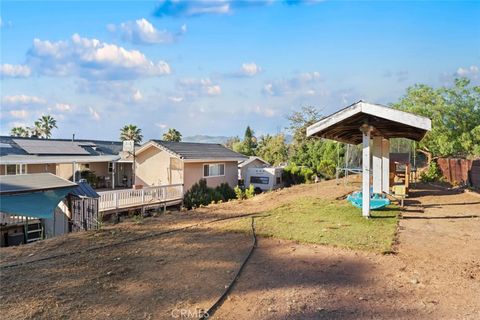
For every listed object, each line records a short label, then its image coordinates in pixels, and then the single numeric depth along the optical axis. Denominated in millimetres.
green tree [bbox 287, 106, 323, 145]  36000
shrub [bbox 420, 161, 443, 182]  19694
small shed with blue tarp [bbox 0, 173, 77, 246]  8141
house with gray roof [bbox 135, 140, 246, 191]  20500
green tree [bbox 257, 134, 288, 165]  37594
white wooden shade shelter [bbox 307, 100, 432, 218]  8125
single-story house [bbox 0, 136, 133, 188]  19453
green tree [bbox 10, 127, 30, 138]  40562
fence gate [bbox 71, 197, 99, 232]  10345
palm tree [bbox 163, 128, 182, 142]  39375
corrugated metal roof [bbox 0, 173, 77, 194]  8320
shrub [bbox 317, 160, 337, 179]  26234
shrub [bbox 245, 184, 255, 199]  20150
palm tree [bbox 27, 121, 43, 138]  42188
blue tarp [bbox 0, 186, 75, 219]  7988
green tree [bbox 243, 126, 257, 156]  43250
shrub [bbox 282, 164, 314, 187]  25891
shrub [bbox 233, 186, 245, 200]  20534
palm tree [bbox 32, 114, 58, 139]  43062
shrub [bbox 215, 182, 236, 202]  21125
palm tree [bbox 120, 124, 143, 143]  38938
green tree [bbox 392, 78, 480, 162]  18453
